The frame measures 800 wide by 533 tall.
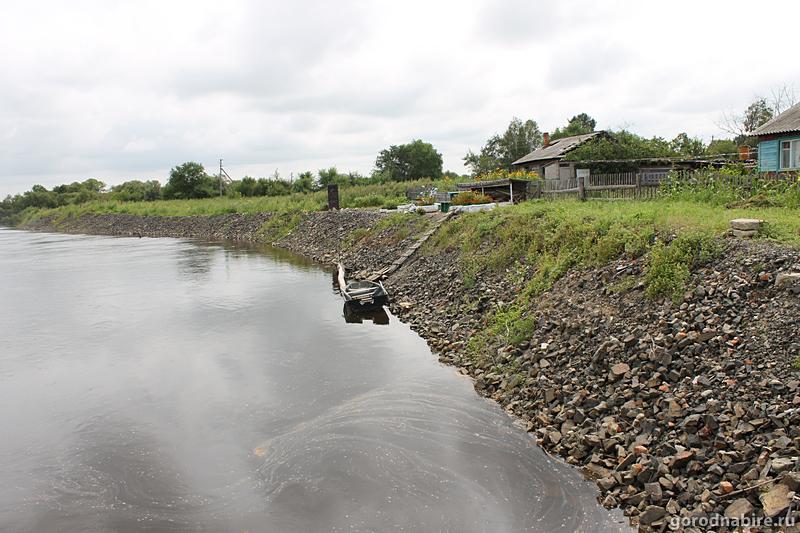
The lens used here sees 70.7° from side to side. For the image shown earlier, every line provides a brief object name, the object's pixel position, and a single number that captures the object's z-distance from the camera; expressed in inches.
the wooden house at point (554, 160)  1195.8
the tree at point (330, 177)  2445.9
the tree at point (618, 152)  1095.0
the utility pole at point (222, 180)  2739.7
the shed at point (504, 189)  1023.6
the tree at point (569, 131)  1961.1
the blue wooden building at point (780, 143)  875.4
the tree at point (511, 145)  2378.2
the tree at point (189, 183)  2802.7
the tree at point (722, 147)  1445.6
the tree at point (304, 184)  2508.6
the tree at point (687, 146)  1245.1
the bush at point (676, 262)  407.5
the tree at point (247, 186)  2620.6
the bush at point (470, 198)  1042.7
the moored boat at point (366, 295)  698.2
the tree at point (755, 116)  1612.9
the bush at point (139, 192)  3113.7
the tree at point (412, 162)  2719.0
